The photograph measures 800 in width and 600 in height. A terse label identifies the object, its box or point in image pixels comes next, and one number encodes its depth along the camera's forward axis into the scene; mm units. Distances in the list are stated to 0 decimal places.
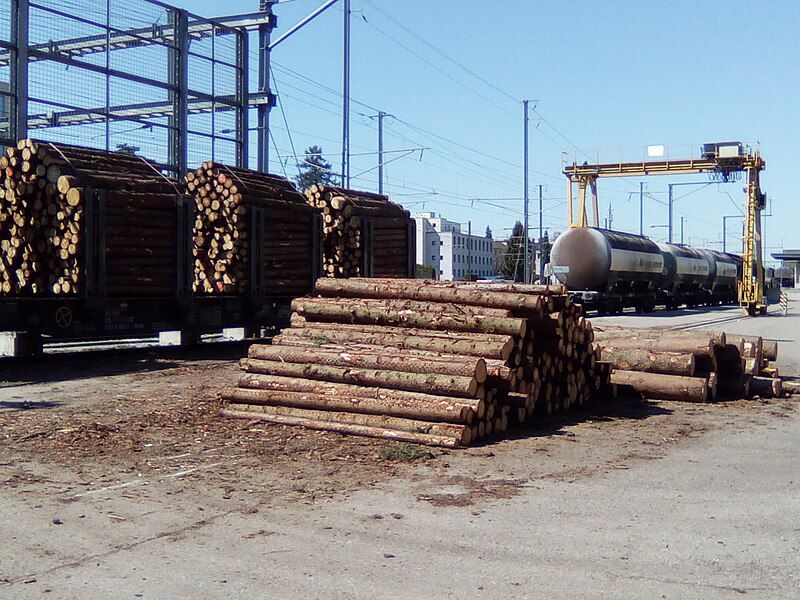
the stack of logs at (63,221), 15305
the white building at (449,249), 125188
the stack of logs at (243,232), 18406
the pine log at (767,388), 13070
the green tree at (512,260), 106750
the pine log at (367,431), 8672
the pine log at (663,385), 12153
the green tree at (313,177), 91812
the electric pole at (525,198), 55147
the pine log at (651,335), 12711
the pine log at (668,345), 12445
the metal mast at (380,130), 51344
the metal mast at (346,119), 33906
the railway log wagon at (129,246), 15219
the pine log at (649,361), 12266
